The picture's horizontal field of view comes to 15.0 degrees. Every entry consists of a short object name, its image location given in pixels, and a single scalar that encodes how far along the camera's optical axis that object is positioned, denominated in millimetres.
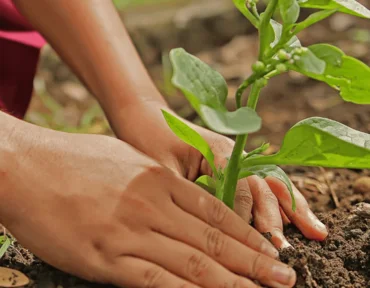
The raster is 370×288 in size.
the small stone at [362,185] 981
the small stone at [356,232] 873
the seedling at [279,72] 745
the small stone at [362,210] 887
